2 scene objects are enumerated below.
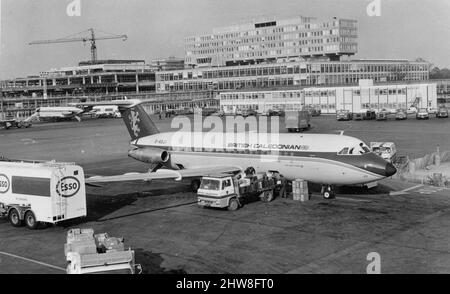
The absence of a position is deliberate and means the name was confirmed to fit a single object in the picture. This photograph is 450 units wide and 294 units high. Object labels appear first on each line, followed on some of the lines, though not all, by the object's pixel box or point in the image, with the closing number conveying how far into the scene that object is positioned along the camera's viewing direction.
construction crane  186.86
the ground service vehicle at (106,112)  128.88
